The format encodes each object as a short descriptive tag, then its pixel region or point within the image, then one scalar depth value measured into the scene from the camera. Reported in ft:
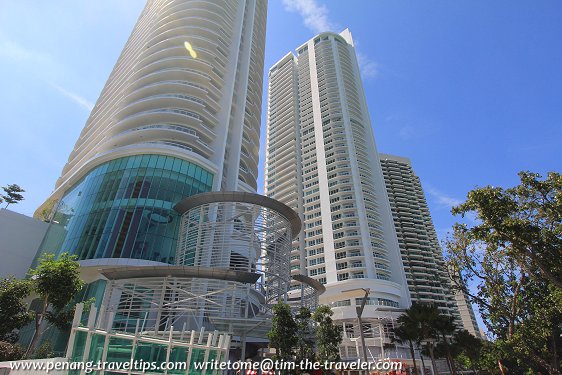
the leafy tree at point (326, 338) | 69.82
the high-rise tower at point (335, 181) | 221.46
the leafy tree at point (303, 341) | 64.59
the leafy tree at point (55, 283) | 67.46
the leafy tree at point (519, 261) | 52.34
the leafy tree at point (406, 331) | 100.93
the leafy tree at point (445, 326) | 98.68
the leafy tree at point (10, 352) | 61.16
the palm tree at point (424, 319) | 97.96
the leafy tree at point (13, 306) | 68.18
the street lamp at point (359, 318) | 66.72
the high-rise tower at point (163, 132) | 108.68
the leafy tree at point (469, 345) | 117.60
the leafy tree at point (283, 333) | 61.21
